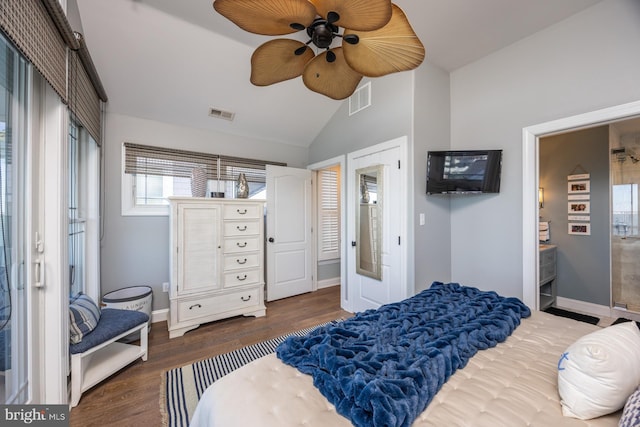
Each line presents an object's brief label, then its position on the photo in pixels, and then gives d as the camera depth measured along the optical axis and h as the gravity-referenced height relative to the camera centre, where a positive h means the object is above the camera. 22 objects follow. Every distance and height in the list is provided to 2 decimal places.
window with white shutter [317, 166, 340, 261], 4.38 +0.02
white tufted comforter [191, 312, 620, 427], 0.88 -0.68
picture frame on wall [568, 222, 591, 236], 3.16 -0.18
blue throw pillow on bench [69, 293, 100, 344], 1.78 -0.73
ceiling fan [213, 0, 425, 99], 1.08 +0.87
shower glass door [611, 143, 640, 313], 2.88 -0.15
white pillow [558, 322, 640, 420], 0.87 -0.56
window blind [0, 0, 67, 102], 1.07 +0.86
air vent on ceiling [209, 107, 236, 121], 3.21 +1.28
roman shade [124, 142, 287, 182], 2.97 +0.67
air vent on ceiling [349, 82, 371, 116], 3.13 +1.44
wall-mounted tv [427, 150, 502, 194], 2.52 +0.42
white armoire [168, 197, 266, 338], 2.73 -0.51
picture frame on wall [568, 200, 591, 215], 3.16 +0.08
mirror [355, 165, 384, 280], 3.00 -0.09
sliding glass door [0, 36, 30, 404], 1.27 -0.07
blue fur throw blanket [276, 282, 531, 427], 0.88 -0.61
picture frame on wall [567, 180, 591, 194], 3.15 +0.33
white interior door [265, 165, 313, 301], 3.74 -0.25
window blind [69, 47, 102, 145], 1.84 +0.97
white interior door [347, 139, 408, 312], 2.73 -0.15
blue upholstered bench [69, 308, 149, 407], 1.75 -1.04
